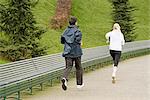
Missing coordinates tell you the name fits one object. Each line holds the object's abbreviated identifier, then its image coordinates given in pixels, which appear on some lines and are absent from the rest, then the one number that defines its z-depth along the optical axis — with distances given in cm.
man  1137
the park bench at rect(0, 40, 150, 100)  985
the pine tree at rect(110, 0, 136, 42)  2959
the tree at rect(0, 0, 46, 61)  1636
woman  1380
